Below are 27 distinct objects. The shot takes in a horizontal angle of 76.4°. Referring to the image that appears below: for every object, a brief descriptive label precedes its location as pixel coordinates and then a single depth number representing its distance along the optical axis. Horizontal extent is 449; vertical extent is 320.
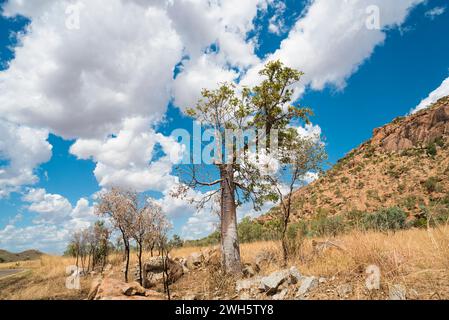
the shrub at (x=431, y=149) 37.53
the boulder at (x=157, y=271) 10.66
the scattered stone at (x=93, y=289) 7.88
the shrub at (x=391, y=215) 18.89
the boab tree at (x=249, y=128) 10.39
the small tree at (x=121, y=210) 11.60
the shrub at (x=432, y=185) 30.02
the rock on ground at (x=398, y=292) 4.09
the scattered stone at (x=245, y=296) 6.45
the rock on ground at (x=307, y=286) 5.41
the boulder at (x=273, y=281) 6.01
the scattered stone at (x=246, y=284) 7.09
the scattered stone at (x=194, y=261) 12.54
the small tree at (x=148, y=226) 11.45
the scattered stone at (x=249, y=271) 8.91
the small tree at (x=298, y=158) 10.66
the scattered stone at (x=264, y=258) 9.86
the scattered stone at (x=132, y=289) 6.55
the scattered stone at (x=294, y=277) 6.07
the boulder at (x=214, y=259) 11.10
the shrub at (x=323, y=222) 21.97
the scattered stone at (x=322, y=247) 7.44
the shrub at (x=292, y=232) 9.79
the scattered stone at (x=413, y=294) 4.03
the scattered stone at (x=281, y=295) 5.64
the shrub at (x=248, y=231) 22.78
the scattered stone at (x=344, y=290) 4.88
